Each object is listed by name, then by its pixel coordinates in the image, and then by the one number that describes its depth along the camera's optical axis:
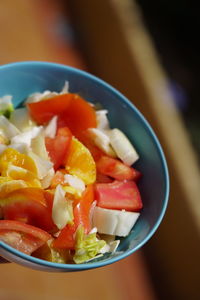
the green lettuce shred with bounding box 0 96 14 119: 0.47
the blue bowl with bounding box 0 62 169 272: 0.45
